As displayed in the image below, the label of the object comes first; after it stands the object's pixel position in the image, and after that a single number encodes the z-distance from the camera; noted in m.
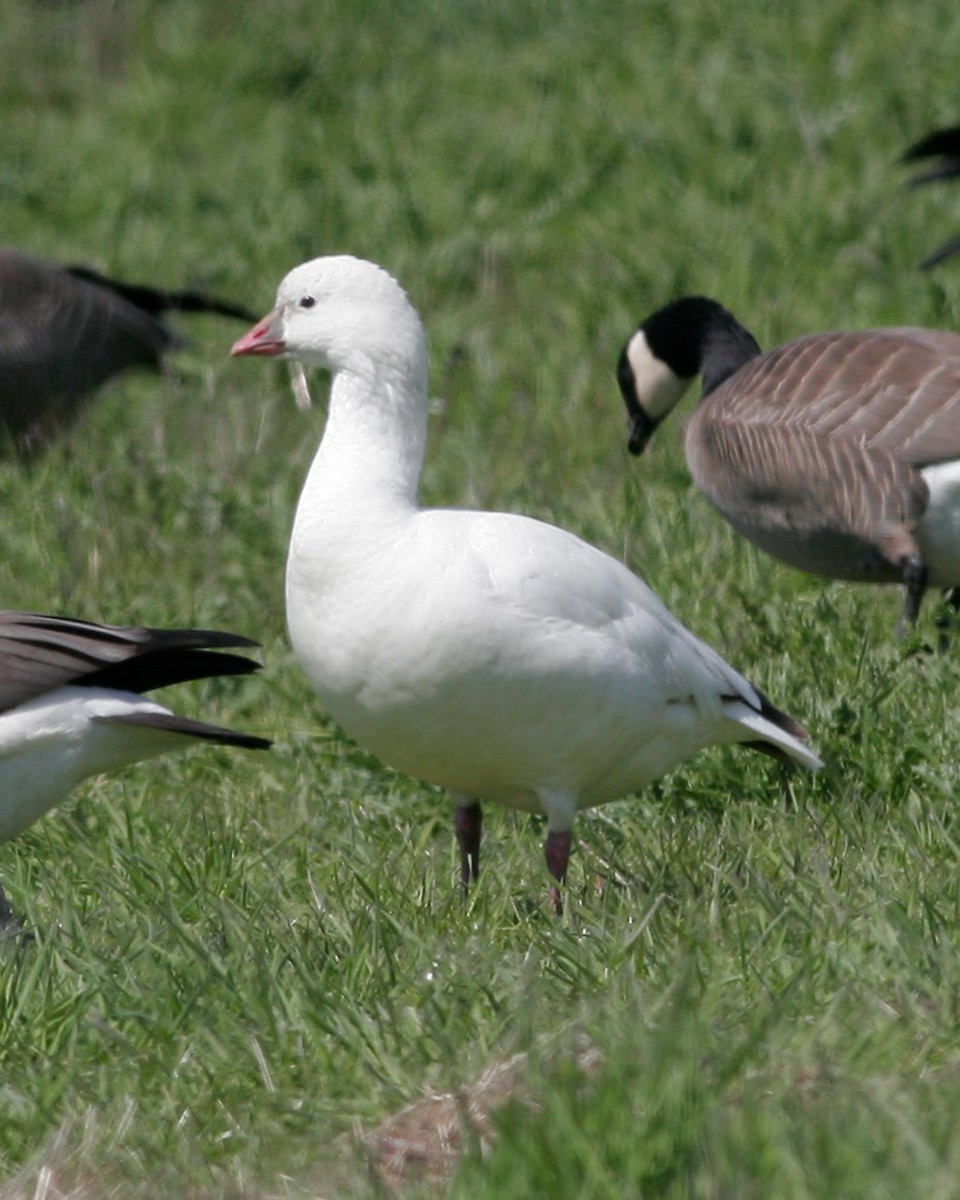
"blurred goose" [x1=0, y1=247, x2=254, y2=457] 17.58
